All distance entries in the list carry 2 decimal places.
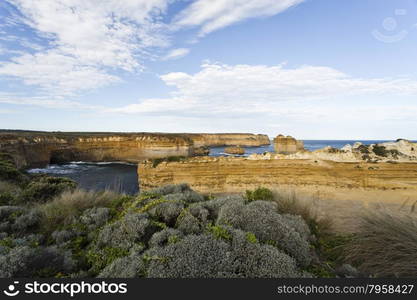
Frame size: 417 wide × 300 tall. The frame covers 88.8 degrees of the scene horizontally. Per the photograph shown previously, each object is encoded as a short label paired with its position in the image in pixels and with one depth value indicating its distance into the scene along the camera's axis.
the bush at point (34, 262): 2.21
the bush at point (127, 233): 2.83
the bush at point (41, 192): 5.74
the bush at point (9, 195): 5.28
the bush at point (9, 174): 10.73
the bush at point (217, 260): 1.98
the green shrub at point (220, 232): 2.46
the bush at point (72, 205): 3.80
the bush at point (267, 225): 2.51
